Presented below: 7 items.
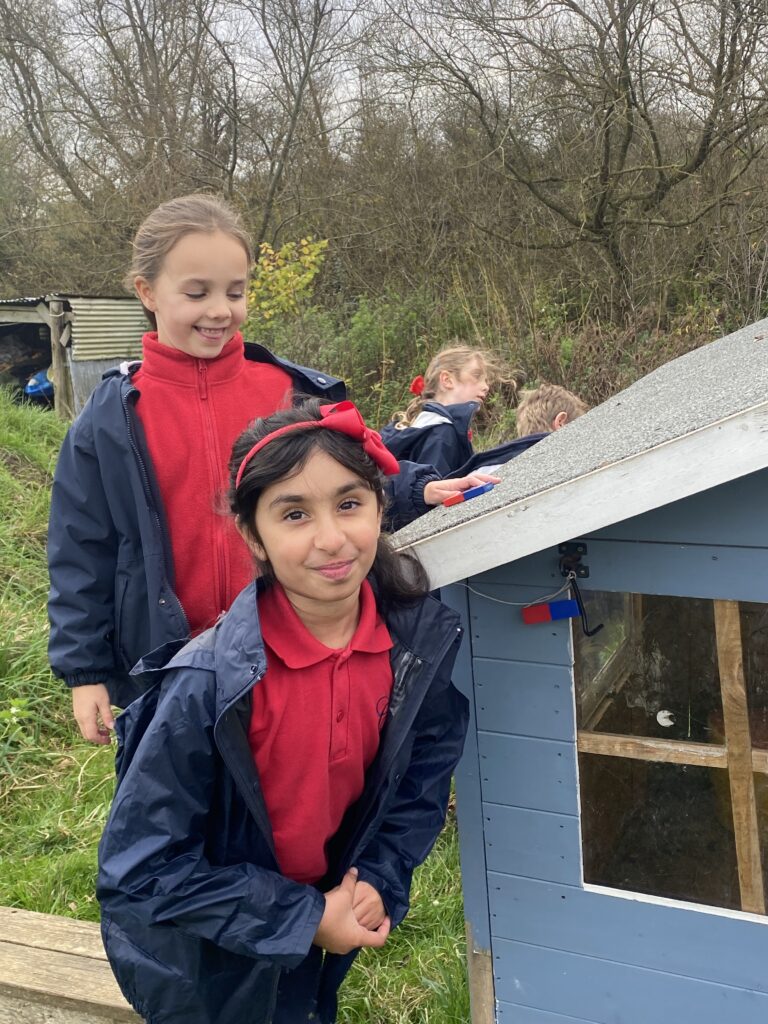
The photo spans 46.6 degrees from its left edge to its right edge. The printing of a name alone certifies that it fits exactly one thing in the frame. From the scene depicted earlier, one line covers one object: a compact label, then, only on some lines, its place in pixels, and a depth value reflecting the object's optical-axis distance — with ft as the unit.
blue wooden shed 5.89
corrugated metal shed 33.01
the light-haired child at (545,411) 12.39
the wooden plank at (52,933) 9.68
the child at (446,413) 10.45
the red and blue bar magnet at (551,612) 6.37
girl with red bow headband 5.14
